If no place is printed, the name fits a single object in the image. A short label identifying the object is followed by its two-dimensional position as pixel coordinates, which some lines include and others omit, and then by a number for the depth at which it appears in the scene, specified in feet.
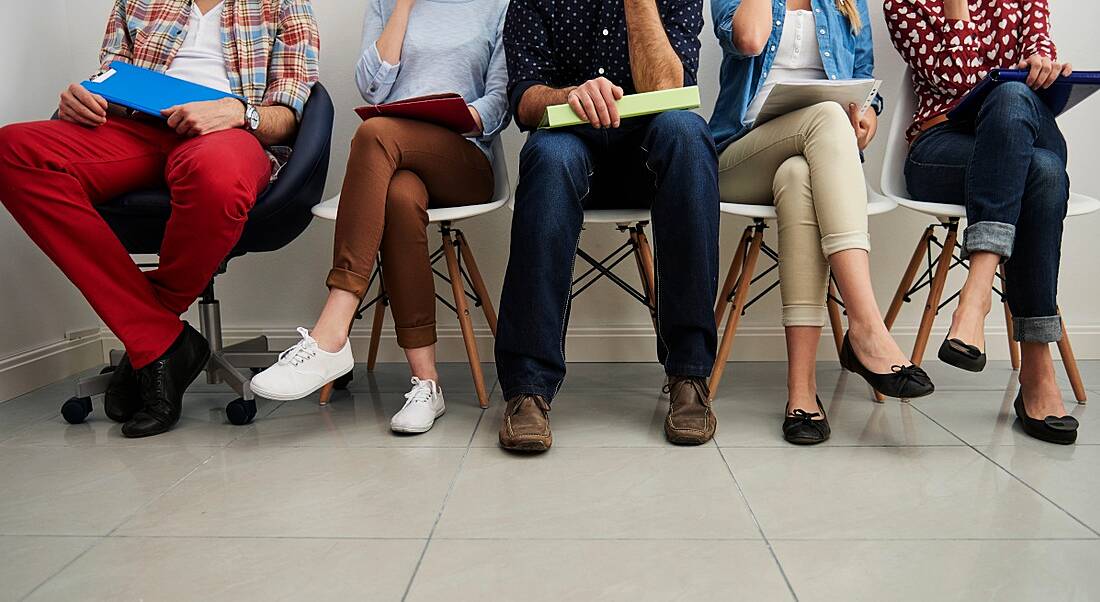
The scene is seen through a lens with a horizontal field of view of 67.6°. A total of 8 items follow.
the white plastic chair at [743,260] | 5.66
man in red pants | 5.29
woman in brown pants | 5.24
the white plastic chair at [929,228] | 5.93
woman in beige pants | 4.92
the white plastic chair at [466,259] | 5.88
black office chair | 5.65
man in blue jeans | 4.90
